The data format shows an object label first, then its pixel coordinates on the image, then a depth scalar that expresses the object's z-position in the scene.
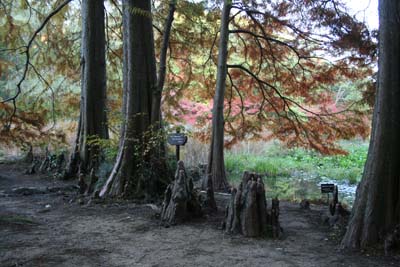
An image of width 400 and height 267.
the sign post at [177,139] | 6.94
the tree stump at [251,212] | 4.64
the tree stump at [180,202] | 5.21
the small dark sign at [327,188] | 5.45
